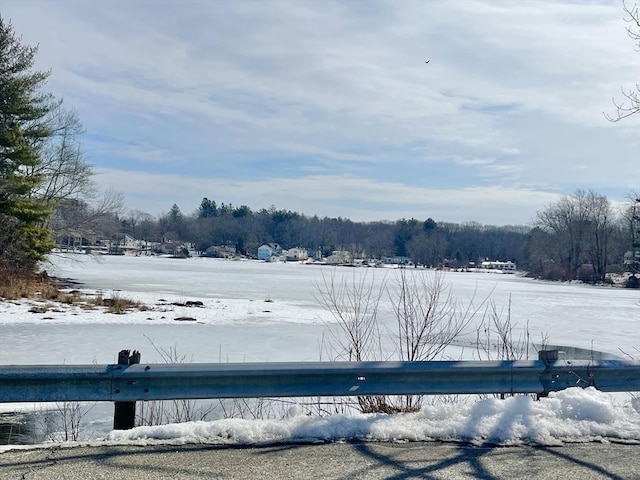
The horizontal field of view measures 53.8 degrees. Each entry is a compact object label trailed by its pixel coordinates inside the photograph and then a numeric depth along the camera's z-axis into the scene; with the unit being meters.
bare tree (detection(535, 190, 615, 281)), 91.19
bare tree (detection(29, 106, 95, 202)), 41.12
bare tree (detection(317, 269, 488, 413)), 6.33
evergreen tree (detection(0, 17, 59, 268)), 29.91
